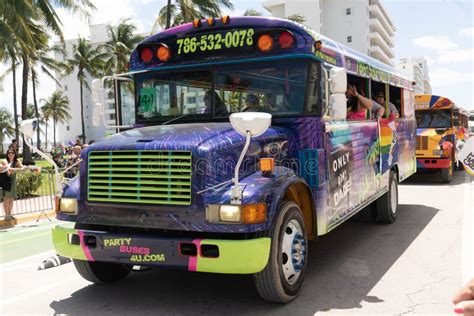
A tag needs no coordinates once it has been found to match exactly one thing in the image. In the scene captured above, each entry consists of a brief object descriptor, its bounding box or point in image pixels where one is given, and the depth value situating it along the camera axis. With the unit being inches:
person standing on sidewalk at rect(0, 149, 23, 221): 402.9
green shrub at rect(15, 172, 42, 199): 543.8
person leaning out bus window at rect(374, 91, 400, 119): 300.7
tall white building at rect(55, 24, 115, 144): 3860.7
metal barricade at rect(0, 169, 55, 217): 507.2
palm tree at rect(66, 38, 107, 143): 2081.7
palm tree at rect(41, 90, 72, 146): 3223.4
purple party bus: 159.6
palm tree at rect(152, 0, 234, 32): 986.1
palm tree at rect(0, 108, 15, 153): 2846.2
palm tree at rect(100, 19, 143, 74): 1750.7
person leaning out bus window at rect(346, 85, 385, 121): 256.6
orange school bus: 575.2
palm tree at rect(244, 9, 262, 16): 1267.2
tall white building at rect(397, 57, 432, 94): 4247.0
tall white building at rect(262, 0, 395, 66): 2952.8
